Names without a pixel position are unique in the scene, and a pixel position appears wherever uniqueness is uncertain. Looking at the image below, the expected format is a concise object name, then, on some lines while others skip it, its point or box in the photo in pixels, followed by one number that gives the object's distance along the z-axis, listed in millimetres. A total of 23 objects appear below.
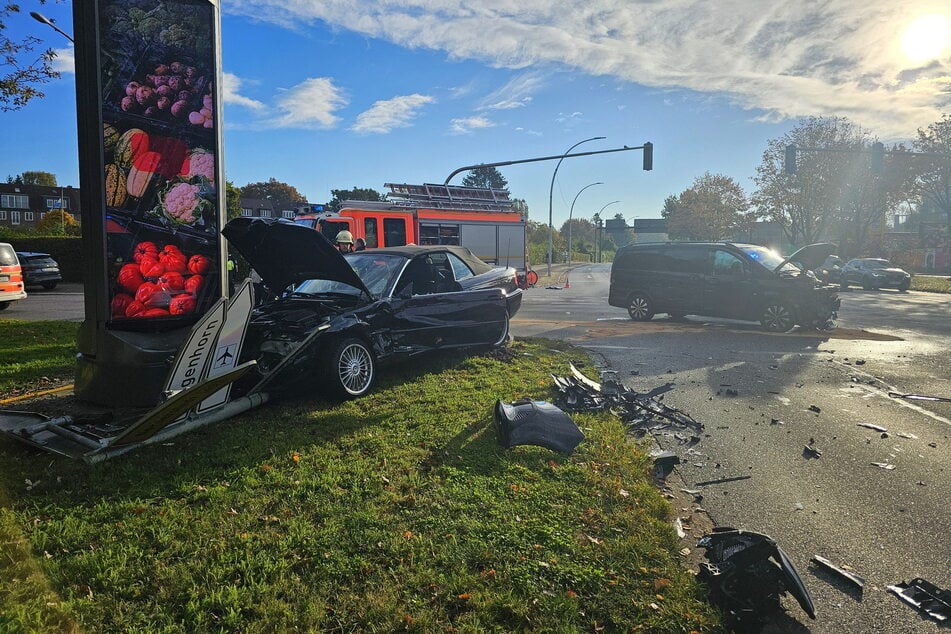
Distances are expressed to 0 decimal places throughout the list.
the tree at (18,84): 8711
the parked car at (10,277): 13781
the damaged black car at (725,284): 11828
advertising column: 5281
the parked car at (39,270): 21188
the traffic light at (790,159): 23578
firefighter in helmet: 12805
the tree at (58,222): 33344
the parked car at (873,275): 27844
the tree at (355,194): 77312
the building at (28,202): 74375
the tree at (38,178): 84200
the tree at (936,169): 35469
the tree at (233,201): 27797
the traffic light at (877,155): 21672
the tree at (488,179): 102375
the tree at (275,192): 87125
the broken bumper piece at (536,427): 4492
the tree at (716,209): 57656
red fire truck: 19578
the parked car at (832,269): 30938
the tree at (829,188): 37250
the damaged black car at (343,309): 5637
